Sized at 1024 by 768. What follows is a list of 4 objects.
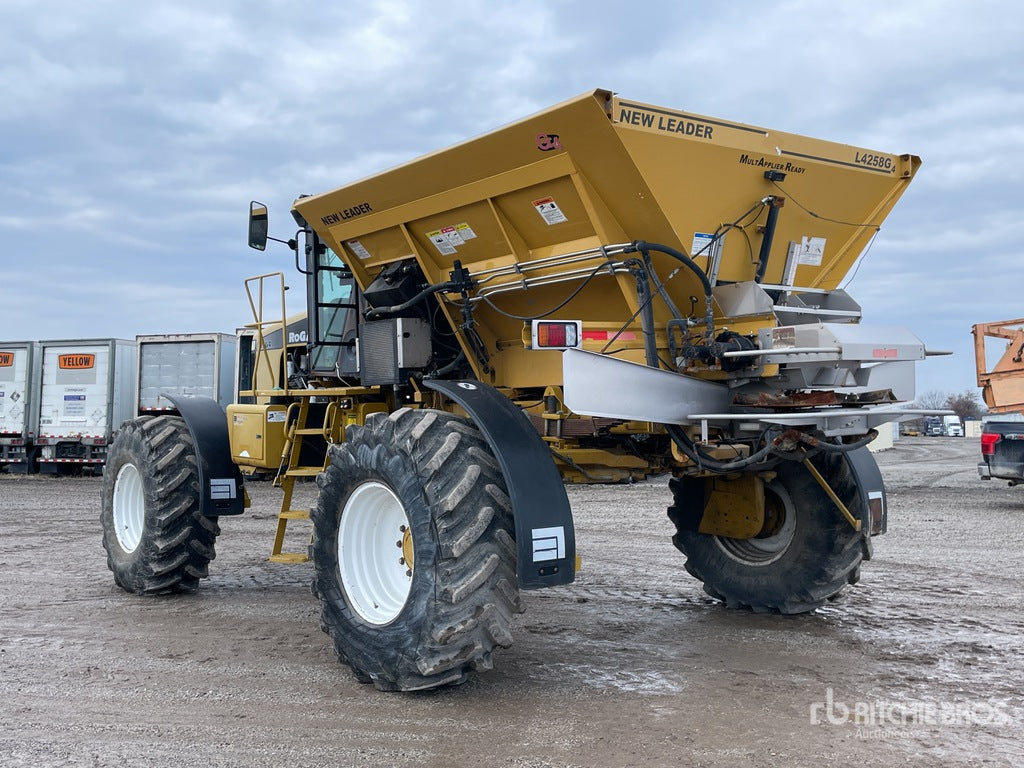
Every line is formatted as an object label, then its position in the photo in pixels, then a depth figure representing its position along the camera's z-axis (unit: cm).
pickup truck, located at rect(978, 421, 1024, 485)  1430
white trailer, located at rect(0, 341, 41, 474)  2155
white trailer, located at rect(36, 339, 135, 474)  2098
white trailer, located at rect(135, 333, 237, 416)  1986
